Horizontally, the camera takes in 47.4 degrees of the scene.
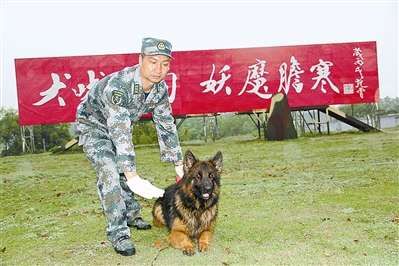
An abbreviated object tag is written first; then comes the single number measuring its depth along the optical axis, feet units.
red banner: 45.93
